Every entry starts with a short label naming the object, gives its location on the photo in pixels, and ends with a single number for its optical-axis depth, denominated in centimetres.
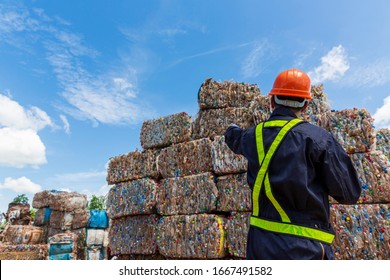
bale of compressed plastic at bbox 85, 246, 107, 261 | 1125
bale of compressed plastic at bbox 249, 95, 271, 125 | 482
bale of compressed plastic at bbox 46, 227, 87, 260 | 998
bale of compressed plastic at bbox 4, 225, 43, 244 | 1183
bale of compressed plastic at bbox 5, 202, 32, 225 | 1546
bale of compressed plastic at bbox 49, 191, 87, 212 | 1215
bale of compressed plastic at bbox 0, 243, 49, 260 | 894
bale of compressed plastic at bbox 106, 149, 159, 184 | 618
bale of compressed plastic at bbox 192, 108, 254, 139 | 511
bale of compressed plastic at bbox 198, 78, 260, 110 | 539
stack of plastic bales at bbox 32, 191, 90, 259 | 1167
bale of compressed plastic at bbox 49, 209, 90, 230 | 1170
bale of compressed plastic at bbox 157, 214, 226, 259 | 488
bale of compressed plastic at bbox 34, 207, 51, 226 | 1291
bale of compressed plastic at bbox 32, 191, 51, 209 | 1270
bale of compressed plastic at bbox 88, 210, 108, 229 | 1193
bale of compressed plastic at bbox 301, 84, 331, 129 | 437
